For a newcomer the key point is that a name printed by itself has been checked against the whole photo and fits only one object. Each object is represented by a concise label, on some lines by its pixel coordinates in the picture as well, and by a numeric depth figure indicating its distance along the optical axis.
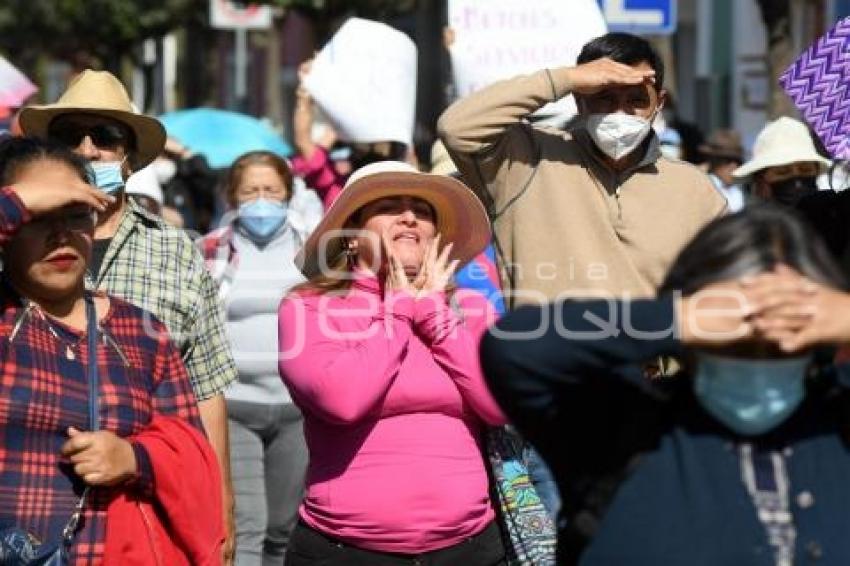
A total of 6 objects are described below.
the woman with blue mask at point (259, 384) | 16.36
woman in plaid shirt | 9.34
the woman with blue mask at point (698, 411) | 7.27
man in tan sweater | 12.09
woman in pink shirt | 10.95
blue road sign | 24.81
